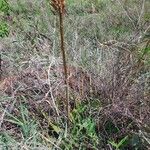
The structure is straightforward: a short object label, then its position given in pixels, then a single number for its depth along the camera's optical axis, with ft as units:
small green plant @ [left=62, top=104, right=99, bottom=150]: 3.81
